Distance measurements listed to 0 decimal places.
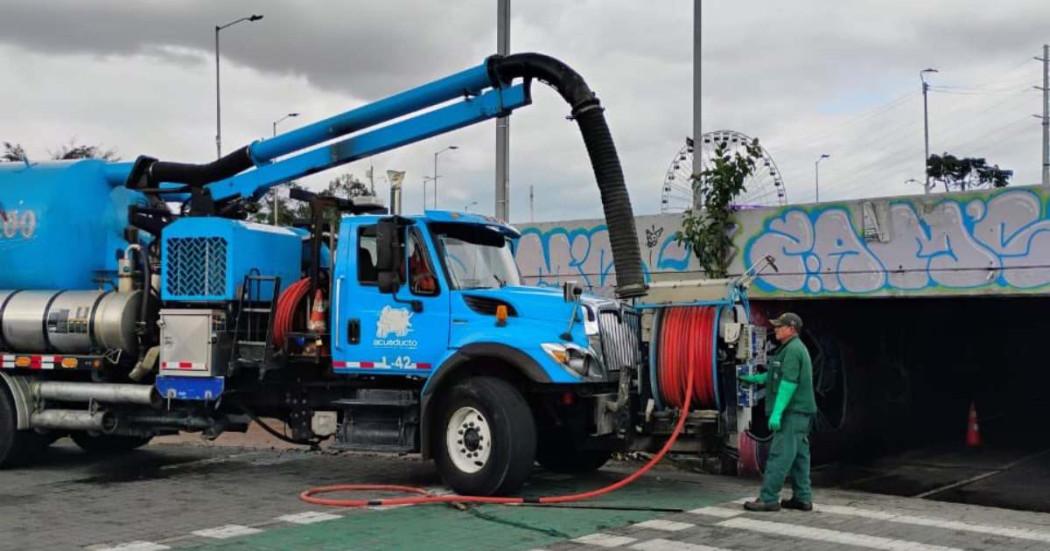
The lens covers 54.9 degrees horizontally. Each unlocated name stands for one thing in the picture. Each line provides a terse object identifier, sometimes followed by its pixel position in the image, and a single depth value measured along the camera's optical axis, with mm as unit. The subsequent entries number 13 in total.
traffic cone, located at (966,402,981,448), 17891
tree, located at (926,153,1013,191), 60531
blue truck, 9703
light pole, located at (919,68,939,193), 64375
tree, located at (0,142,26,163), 22769
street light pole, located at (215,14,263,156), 34719
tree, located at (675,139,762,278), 13492
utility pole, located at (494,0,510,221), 14953
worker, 9000
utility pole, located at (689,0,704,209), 18203
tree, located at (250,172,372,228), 41125
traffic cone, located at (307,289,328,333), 10680
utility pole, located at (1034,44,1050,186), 55500
